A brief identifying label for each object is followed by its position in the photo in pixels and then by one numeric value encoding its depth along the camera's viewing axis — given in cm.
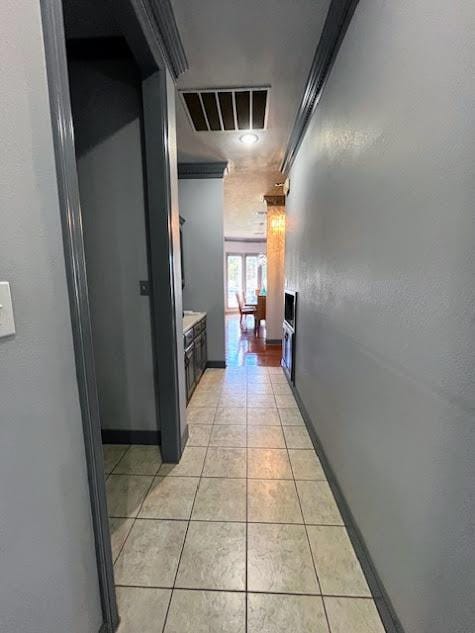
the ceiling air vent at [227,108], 220
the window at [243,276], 1093
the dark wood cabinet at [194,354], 284
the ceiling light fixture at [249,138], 286
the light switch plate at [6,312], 60
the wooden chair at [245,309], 811
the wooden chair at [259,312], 721
